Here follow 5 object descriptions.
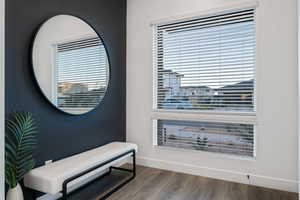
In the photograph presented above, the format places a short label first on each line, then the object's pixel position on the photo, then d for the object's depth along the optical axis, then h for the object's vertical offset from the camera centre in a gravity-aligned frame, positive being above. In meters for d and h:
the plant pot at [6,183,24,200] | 1.66 -0.83
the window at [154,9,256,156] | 2.65 +0.32
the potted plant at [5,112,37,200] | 1.65 -0.47
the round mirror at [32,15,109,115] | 2.08 +0.42
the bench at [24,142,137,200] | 1.71 -0.70
